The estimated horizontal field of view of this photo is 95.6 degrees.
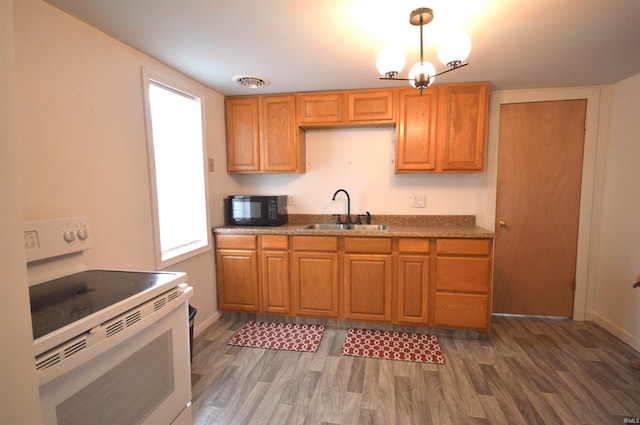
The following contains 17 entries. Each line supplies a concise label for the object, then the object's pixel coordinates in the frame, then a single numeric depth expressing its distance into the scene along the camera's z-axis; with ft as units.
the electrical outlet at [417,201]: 9.80
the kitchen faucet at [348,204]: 10.04
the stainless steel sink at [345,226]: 9.62
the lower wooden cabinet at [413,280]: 8.19
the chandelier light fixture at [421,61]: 4.38
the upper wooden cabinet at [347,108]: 8.87
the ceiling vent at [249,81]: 7.94
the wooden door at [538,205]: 8.97
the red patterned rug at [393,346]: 7.36
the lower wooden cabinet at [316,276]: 8.68
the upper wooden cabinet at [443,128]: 8.40
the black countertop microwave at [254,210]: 9.46
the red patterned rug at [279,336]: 7.90
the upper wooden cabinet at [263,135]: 9.42
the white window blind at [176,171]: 6.88
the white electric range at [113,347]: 2.51
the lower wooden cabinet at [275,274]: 8.92
